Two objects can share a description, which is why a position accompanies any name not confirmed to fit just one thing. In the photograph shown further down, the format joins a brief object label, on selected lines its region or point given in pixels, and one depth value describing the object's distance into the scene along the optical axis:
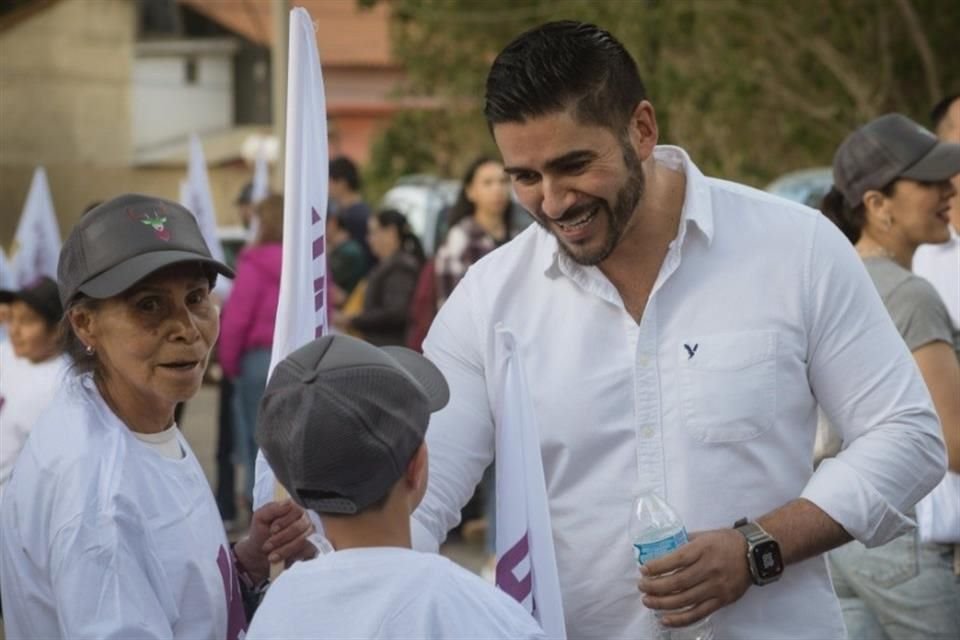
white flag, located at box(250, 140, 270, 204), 14.66
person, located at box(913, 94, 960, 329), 5.62
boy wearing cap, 2.78
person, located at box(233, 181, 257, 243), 14.75
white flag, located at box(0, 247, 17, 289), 7.93
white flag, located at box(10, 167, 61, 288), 9.87
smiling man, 3.74
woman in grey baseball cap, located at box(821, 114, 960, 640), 4.88
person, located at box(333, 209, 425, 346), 11.54
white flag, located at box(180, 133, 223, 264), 12.04
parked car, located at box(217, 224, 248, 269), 19.66
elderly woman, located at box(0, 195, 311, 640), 3.35
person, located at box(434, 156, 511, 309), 10.53
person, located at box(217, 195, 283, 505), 10.70
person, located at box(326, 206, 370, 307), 12.68
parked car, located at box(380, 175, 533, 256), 20.81
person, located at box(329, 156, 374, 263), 13.37
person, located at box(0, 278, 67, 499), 6.08
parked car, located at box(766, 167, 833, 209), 16.06
